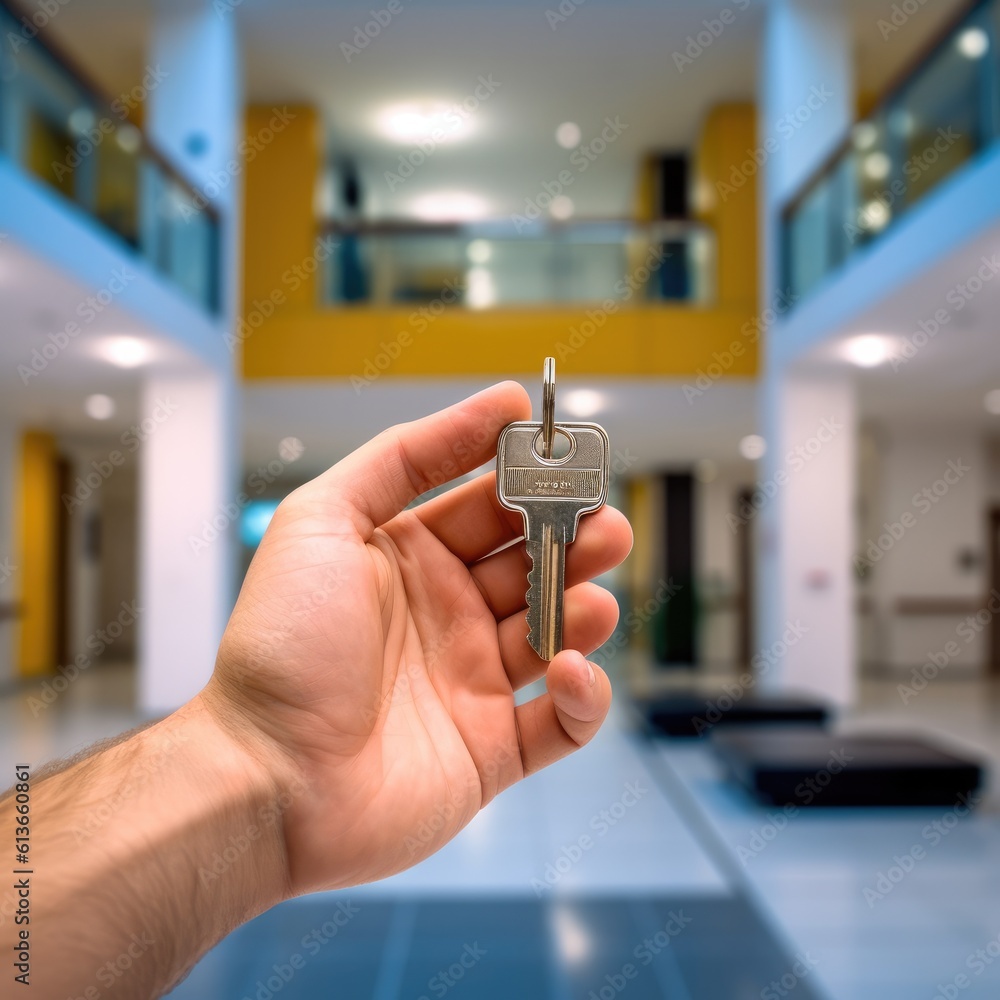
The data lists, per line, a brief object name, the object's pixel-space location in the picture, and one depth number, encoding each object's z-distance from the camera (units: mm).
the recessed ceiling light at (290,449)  14750
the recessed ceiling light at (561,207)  17406
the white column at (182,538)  9500
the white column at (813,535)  10016
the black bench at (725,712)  8320
